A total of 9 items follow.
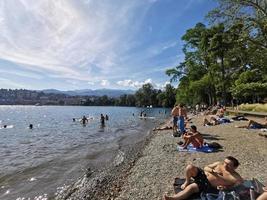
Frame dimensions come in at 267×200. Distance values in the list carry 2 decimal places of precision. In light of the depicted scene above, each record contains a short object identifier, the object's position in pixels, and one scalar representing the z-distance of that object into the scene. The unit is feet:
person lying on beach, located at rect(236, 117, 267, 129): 38.35
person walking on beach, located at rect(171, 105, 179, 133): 34.94
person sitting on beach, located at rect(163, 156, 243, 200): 12.33
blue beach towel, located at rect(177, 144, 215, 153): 23.99
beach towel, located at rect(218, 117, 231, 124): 48.80
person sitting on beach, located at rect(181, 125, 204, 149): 24.80
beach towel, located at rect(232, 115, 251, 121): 50.41
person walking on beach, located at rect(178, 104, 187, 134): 34.21
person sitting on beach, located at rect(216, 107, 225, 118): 54.22
